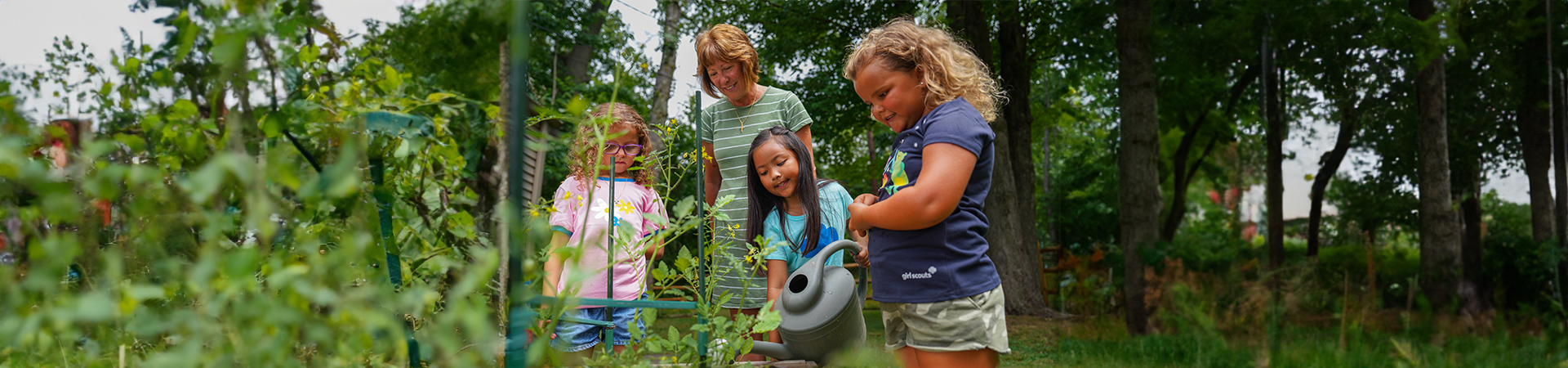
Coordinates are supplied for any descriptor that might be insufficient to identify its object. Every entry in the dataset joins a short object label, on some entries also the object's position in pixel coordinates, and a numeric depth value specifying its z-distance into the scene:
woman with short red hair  2.58
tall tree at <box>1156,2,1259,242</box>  6.92
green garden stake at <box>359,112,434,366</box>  1.06
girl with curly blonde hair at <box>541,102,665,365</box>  2.38
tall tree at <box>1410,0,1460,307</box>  5.25
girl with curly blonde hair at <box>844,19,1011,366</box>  1.62
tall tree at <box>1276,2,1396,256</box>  5.64
